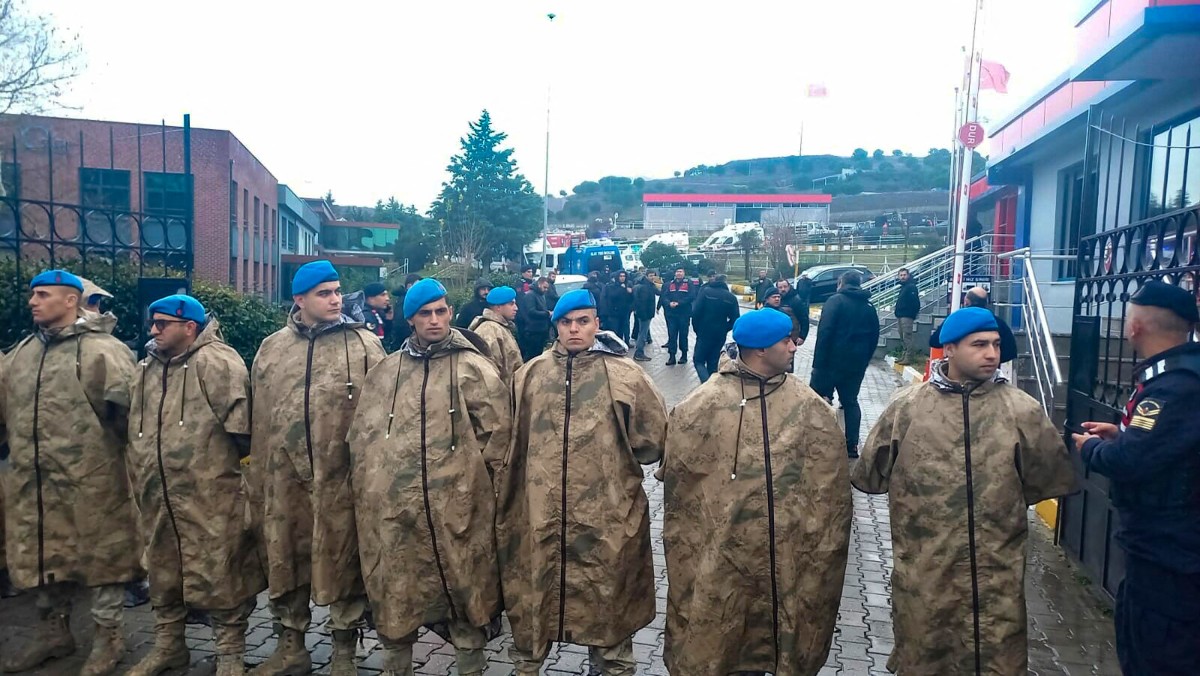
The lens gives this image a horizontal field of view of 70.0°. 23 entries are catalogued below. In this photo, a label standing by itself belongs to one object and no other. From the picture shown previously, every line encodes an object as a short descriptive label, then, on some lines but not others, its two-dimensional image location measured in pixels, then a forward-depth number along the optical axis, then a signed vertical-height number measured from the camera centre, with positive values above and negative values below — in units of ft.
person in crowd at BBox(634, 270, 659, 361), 53.01 -2.29
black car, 91.25 -0.25
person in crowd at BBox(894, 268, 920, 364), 53.11 -1.99
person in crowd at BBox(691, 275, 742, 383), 39.55 -2.21
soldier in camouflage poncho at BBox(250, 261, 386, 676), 13.69 -3.42
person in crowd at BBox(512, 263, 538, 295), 44.61 -0.92
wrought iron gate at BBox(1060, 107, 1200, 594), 14.76 -0.90
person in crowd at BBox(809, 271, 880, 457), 26.40 -2.03
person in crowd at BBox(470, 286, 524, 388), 23.57 -1.78
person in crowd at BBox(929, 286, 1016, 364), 12.93 -0.95
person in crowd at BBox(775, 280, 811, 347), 35.12 -1.15
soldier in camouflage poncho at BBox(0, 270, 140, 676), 15.01 -4.03
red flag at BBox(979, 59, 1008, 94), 54.54 +13.04
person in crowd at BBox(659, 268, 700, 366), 50.44 -2.12
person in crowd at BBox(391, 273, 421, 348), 36.88 -2.79
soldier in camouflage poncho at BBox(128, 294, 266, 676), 14.15 -3.85
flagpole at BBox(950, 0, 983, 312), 41.22 +5.60
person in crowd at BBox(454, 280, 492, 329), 34.53 -1.67
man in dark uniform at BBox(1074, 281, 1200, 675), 9.91 -2.45
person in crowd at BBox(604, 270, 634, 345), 52.11 -2.01
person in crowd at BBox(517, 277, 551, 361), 40.70 -2.74
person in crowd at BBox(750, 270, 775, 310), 54.83 -0.67
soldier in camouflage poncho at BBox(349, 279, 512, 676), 12.82 -3.37
